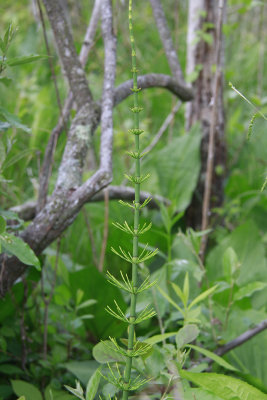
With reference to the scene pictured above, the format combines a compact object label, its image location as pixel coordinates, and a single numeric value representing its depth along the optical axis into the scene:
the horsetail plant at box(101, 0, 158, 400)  1.99
